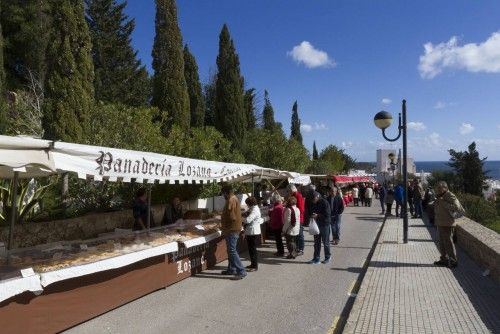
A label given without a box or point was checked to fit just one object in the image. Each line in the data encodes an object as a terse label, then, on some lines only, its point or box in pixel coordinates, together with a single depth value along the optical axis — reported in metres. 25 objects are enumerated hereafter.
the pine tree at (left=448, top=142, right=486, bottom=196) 39.62
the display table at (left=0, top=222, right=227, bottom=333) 4.96
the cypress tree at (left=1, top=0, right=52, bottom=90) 28.02
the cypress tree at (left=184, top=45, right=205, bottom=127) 31.92
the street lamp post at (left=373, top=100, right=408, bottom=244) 12.75
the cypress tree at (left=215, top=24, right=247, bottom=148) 29.20
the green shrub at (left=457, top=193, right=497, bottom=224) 20.92
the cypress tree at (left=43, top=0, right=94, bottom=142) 13.65
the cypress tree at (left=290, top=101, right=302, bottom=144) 63.36
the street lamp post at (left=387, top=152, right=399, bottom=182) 34.62
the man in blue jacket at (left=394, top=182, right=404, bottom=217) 21.19
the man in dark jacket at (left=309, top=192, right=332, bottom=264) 10.20
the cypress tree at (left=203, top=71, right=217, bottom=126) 39.73
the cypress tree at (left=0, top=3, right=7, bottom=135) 13.05
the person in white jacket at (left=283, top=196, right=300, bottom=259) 10.65
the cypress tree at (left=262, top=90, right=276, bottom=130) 51.09
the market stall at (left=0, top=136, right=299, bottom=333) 4.94
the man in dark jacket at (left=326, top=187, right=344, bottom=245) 12.97
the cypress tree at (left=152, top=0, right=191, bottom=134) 23.36
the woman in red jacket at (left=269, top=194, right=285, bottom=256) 11.24
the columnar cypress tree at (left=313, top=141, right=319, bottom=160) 83.75
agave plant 11.22
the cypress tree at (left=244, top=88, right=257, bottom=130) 42.47
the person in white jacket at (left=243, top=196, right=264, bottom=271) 9.45
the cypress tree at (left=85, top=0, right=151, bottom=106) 36.47
